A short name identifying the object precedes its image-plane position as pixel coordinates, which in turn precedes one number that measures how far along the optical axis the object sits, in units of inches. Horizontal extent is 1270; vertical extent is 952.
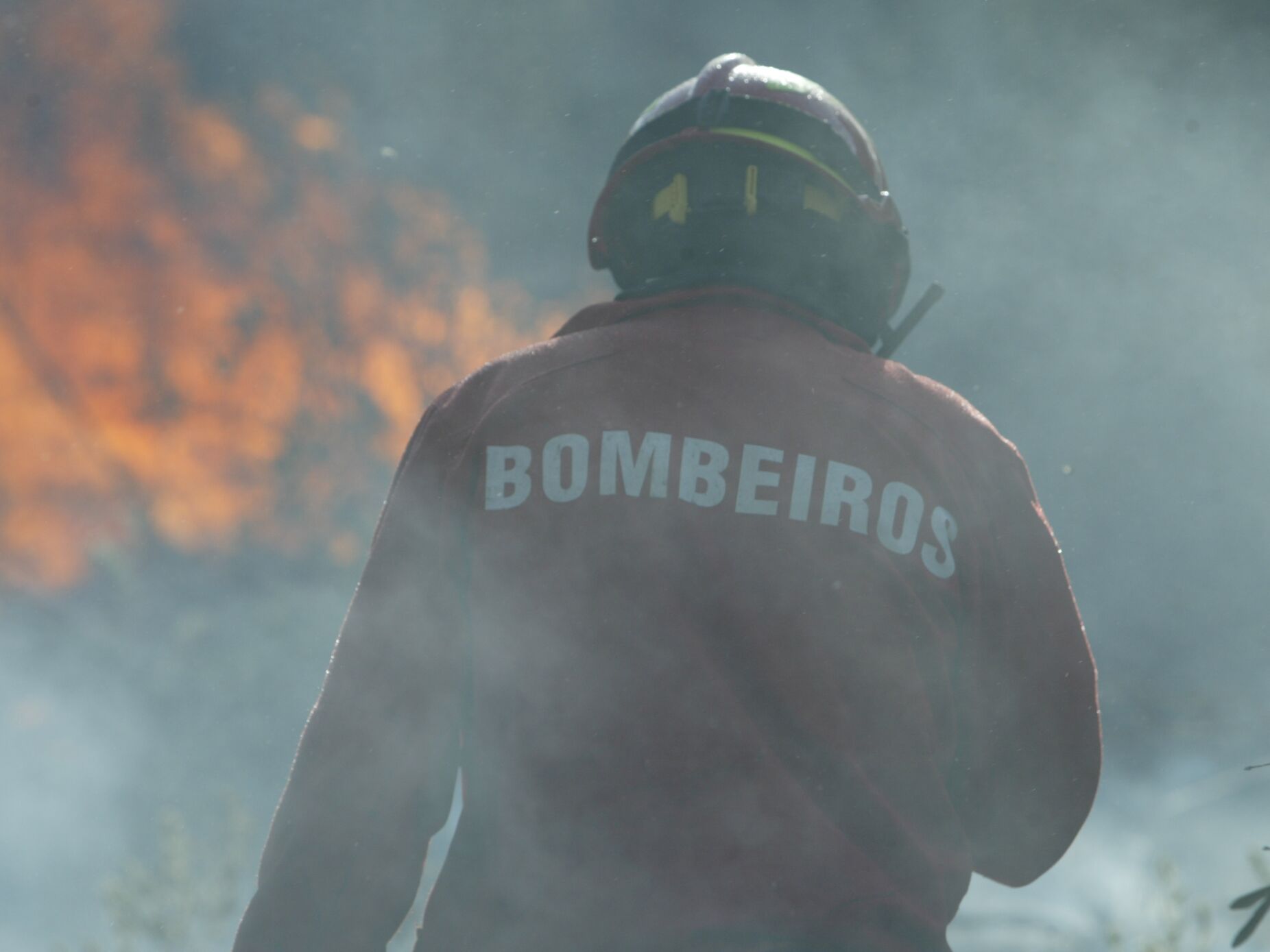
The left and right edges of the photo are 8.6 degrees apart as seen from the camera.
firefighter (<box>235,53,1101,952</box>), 241.3
